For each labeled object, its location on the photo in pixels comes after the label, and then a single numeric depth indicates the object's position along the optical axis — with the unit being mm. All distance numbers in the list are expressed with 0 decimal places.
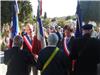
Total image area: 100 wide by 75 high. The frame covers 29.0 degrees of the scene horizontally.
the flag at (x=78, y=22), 5099
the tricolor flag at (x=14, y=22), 5626
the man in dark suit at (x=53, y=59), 3596
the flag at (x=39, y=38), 5099
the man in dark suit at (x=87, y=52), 3908
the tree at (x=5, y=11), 17561
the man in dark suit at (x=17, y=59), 4036
